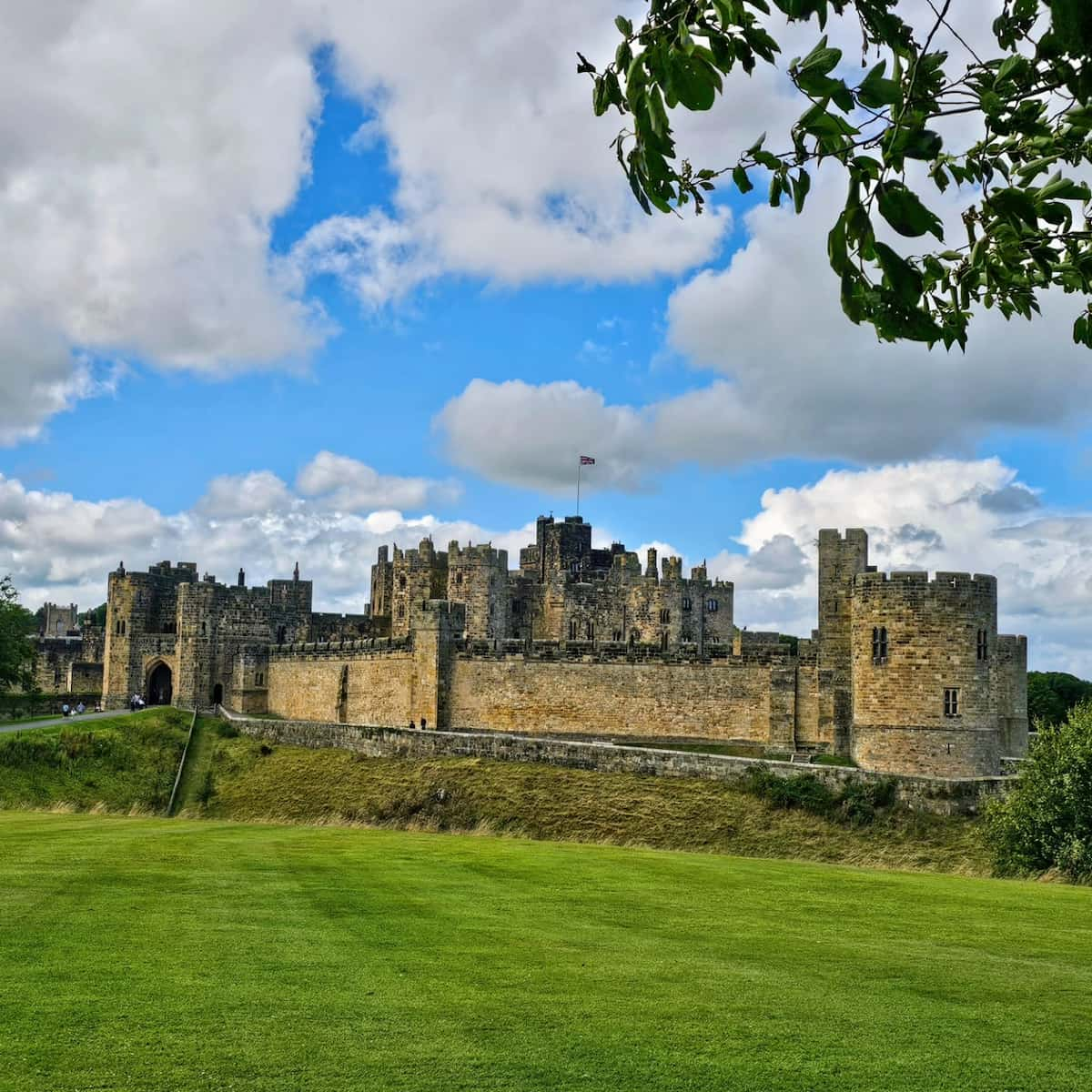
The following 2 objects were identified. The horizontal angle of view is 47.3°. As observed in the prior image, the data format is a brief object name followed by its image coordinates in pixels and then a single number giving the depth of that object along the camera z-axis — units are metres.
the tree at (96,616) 127.66
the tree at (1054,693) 79.88
